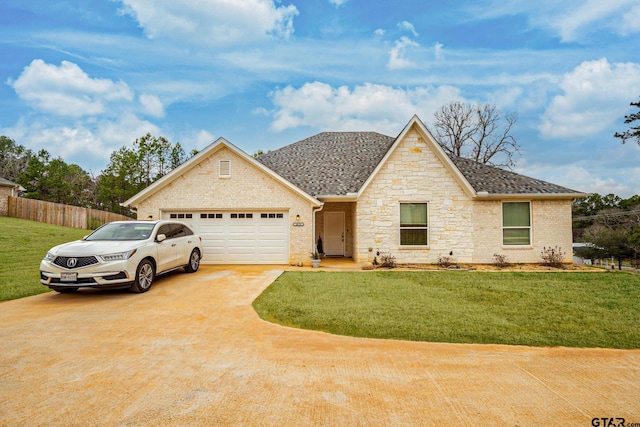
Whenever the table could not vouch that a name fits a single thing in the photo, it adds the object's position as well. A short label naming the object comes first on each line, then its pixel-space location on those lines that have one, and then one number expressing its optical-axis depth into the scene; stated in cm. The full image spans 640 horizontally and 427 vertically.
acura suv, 775
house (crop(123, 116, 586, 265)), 1356
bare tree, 2978
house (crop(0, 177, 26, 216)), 2677
